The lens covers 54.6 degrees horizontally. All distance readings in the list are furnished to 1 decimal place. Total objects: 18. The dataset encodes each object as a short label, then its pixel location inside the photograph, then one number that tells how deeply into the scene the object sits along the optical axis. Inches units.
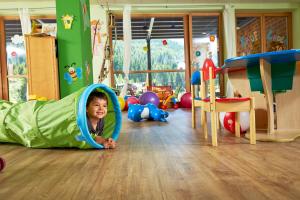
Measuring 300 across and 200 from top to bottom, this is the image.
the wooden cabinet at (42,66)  159.9
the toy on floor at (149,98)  197.6
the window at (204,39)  263.9
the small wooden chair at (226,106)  78.3
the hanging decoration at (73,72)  162.9
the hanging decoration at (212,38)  266.7
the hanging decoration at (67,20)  160.7
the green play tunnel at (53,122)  72.1
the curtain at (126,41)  247.0
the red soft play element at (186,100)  233.0
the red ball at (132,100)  209.0
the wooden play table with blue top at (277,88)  86.3
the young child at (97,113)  79.7
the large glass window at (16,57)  250.8
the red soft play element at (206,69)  94.1
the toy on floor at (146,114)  145.1
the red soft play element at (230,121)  97.2
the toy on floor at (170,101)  223.6
